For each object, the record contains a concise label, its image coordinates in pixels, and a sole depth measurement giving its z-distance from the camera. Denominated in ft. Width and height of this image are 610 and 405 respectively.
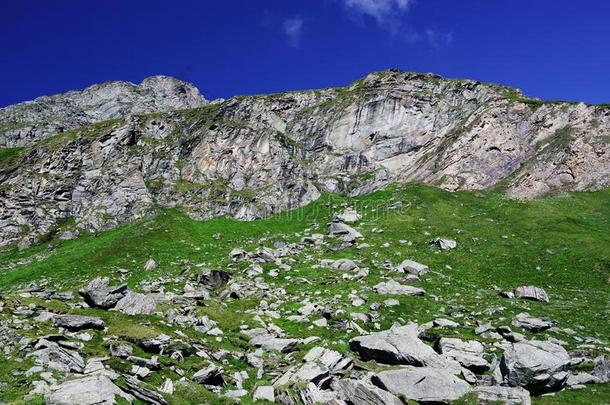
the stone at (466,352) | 85.15
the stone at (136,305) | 105.40
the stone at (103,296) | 106.93
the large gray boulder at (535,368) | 77.41
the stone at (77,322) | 84.66
